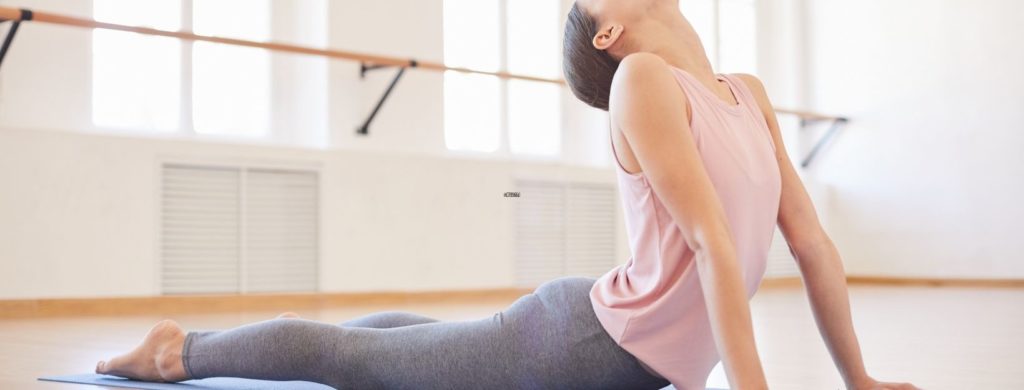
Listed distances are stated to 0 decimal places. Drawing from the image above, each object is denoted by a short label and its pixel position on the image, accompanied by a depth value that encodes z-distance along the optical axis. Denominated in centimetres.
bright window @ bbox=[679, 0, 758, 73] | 845
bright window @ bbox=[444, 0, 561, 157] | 686
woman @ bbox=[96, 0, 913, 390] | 133
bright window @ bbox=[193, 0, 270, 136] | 579
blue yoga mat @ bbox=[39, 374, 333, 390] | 192
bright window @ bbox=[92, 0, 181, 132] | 542
